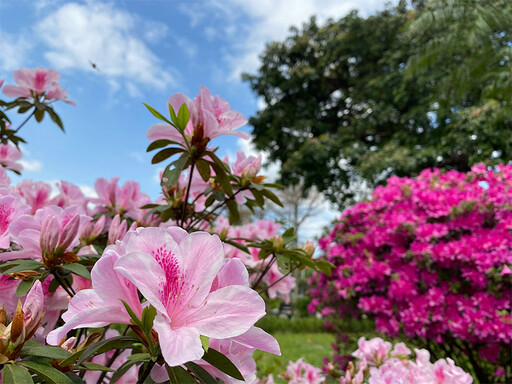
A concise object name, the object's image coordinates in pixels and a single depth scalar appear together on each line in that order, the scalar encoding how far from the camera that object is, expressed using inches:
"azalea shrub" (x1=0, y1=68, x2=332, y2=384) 5.9
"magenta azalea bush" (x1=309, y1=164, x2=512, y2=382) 92.0
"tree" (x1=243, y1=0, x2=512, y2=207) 269.9
